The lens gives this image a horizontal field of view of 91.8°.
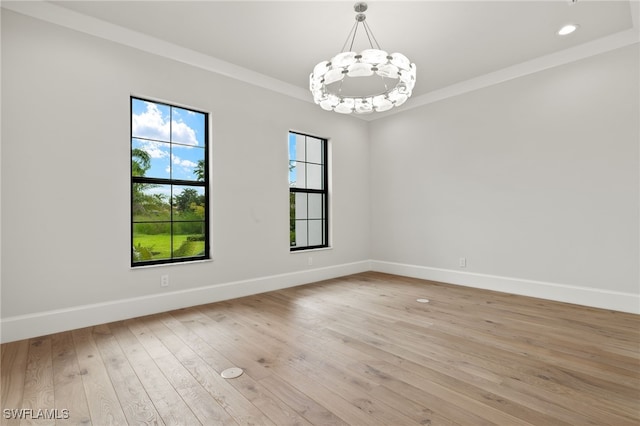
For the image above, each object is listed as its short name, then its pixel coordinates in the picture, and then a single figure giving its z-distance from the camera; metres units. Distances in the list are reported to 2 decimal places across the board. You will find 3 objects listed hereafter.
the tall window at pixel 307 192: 4.67
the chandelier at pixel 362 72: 2.38
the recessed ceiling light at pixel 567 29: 3.01
